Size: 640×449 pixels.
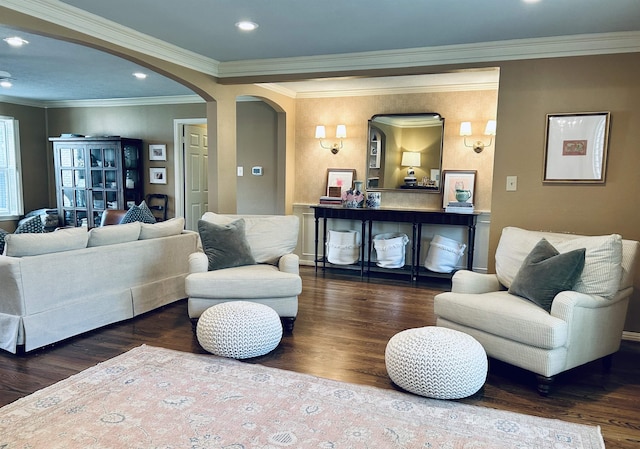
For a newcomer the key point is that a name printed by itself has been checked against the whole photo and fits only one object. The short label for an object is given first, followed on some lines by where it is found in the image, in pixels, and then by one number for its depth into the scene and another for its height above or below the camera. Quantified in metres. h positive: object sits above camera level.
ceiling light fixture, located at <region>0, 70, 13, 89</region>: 5.21 +1.19
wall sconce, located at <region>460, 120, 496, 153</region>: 5.18 +0.59
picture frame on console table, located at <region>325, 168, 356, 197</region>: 5.87 -0.01
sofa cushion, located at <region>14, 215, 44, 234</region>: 3.44 -0.42
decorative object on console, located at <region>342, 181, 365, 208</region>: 5.65 -0.22
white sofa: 2.90 -0.79
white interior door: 7.01 +0.05
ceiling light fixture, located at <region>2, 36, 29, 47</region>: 3.85 +1.18
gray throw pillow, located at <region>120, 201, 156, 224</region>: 4.52 -0.40
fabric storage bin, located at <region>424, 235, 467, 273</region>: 5.29 -0.86
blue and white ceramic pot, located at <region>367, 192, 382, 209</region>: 5.62 -0.25
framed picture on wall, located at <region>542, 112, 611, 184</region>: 3.48 +0.29
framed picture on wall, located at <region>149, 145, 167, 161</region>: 6.99 +0.37
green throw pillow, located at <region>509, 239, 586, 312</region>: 2.69 -0.56
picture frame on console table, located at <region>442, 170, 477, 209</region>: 5.37 -0.01
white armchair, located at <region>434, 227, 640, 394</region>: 2.51 -0.80
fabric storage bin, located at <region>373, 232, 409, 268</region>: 5.48 -0.87
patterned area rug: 2.01 -1.19
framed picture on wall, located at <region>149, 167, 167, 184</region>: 7.02 +0.02
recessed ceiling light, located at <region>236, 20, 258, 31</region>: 3.33 +1.17
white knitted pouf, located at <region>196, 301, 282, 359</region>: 2.81 -0.98
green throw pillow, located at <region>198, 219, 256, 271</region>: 3.61 -0.57
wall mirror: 5.51 +0.37
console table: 5.11 -0.46
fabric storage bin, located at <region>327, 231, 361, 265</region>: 5.71 -0.88
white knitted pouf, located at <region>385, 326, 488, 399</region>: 2.35 -0.99
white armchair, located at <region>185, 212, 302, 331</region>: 3.31 -0.81
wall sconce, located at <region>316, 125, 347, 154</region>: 5.77 +0.59
